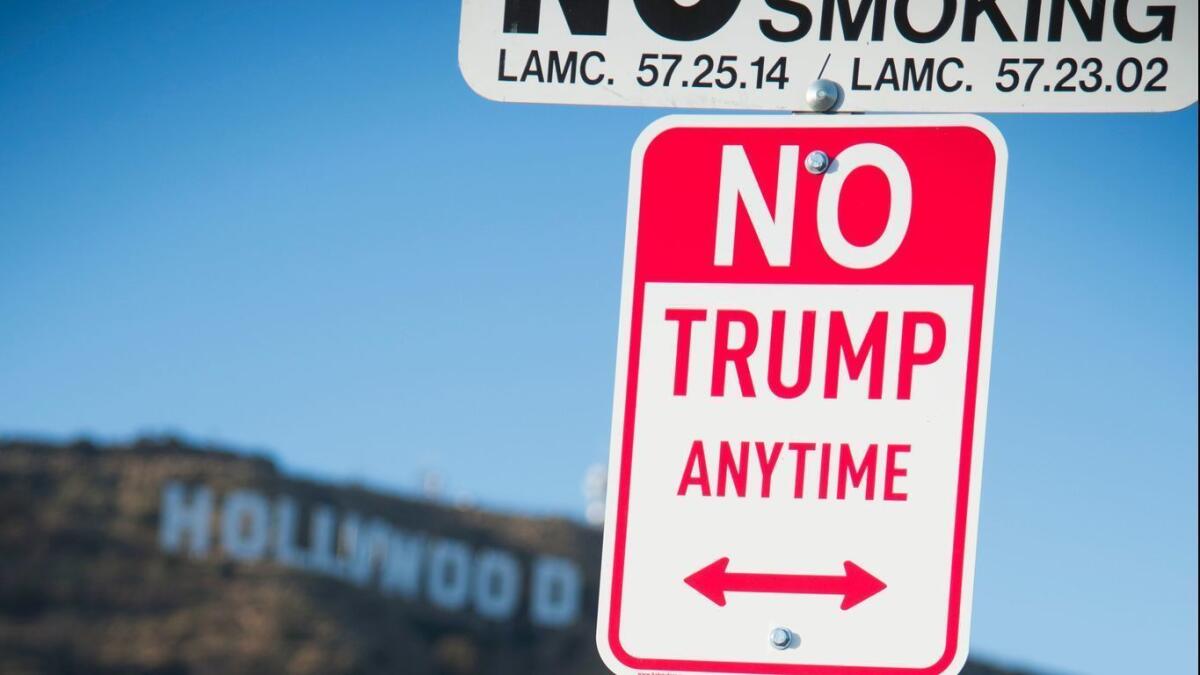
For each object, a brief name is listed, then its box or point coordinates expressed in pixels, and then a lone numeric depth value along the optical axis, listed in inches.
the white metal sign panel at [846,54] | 234.5
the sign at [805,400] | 229.3
